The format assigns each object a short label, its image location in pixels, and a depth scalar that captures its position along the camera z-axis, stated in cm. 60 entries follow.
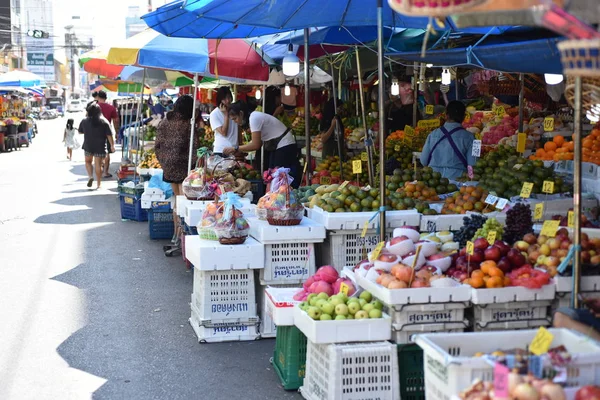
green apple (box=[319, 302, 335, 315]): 487
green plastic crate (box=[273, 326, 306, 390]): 539
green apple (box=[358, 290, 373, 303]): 509
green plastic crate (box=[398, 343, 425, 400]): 491
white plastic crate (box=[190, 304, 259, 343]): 653
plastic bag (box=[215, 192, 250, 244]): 636
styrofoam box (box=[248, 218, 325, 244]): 641
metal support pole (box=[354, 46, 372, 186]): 815
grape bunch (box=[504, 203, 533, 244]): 565
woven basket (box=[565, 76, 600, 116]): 359
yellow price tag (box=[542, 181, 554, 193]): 708
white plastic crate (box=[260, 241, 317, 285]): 648
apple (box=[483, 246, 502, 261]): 504
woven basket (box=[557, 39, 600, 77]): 257
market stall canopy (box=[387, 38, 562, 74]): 489
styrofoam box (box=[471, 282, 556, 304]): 475
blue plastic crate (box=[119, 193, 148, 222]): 1335
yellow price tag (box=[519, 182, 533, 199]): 689
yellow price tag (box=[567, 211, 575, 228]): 555
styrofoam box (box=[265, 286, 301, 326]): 532
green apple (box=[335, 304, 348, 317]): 487
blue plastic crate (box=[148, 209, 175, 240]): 1142
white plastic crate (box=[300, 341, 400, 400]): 471
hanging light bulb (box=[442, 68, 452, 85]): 1066
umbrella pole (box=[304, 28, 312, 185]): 877
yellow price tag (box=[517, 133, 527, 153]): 936
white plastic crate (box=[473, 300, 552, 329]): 484
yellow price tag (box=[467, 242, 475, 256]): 511
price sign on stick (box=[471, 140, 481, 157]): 858
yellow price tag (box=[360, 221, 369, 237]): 615
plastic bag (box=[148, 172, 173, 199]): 1103
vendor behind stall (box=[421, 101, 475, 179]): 870
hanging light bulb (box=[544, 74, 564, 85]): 729
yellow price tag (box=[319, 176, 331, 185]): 965
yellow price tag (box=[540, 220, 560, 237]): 511
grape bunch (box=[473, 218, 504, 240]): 564
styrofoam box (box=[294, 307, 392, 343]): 473
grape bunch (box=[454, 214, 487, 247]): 577
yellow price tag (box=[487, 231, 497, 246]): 540
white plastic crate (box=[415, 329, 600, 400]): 342
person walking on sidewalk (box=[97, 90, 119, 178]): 1954
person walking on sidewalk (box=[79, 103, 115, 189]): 1727
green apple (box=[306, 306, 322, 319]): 485
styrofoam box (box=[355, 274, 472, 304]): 471
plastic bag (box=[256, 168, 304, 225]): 646
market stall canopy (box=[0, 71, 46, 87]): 3131
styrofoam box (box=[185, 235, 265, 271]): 627
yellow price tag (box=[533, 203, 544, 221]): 623
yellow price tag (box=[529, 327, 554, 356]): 353
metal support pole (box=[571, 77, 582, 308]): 404
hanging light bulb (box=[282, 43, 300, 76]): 895
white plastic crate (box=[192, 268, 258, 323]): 646
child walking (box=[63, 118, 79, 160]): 2681
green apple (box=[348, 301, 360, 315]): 490
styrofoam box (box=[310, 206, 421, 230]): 648
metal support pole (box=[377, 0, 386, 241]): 565
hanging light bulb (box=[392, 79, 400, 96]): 1277
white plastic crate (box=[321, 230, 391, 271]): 656
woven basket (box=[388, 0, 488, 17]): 266
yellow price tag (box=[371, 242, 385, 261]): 538
